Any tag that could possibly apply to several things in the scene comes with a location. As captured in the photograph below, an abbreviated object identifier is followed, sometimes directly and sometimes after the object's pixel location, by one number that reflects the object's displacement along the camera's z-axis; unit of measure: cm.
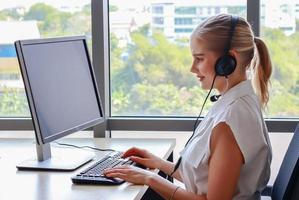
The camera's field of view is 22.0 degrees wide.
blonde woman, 216
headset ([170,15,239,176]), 224
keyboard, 230
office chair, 222
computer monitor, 239
